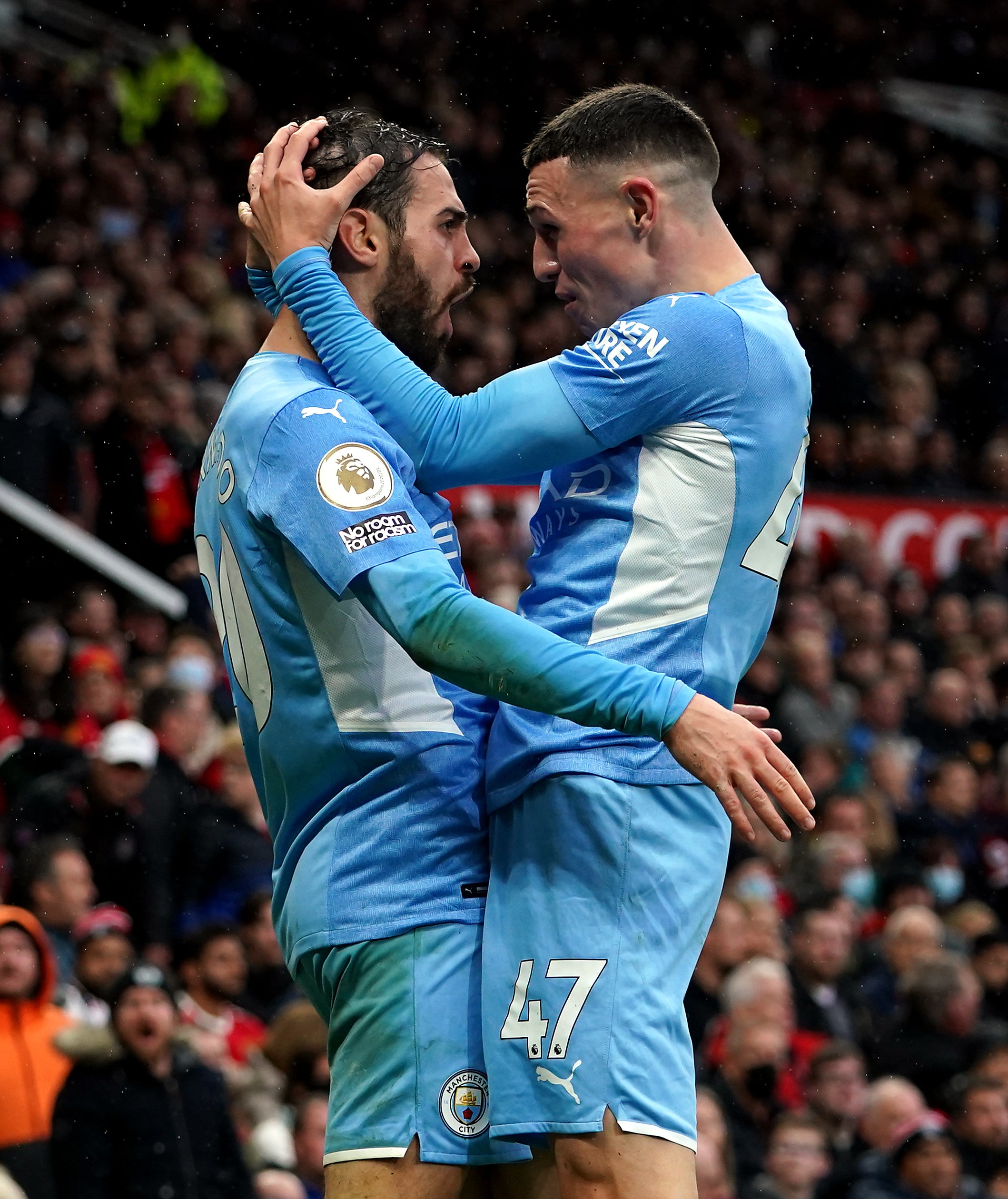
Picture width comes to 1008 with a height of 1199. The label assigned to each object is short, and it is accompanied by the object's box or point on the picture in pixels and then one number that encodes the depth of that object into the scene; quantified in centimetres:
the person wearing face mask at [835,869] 1869
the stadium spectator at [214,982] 1334
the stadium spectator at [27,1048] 1152
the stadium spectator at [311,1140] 1209
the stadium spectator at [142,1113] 1134
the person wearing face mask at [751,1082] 1385
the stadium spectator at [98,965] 1252
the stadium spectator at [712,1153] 1274
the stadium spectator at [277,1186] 1188
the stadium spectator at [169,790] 1448
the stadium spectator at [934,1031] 1574
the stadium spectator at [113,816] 1432
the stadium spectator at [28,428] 1808
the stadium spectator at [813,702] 2189
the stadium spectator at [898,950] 1730
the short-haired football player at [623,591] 551
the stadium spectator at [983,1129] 1455
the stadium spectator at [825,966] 1641
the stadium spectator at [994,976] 1773
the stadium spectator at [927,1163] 1344
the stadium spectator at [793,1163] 1334
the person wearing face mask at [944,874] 1980
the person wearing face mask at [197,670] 1637
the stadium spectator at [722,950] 1582
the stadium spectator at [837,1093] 1469
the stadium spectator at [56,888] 1340
